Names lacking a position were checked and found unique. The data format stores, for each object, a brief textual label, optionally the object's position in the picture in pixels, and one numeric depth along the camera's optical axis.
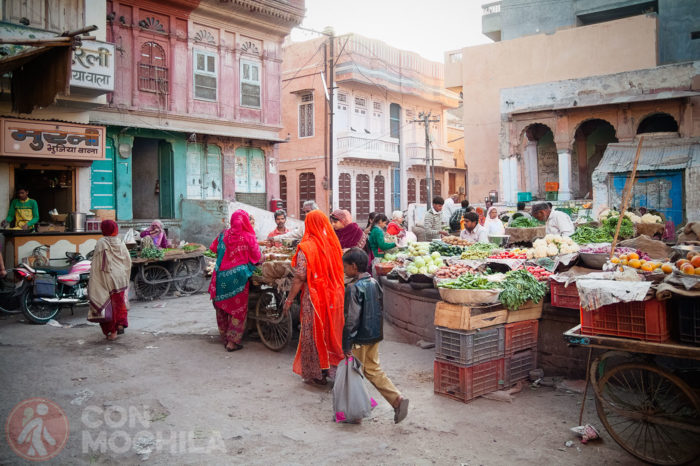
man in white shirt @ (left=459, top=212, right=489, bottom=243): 9.45
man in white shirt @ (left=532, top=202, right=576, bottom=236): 8.37
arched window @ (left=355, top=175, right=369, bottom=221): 28.88
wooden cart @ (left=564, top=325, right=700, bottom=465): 3.68
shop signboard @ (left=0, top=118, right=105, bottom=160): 11.89
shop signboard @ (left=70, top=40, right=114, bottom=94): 12.71
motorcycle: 8.62
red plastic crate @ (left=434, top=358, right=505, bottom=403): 5.01
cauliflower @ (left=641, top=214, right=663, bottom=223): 11.44
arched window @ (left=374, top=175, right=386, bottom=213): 29.95
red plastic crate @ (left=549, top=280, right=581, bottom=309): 5.30
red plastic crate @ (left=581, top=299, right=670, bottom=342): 3.78
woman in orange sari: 5.37
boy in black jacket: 4.43
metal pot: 11.64
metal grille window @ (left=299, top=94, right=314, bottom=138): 27.81
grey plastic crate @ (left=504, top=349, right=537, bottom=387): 5.37
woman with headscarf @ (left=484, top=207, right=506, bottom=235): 11.05
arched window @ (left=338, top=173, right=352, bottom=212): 27.67
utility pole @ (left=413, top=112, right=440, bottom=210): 29.28
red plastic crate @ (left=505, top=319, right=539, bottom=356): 5.39
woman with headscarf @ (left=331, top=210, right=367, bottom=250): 7.29
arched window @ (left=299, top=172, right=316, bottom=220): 27.66
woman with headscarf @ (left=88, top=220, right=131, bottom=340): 7.51
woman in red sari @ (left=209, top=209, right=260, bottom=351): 7.04
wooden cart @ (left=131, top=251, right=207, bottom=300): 11.14
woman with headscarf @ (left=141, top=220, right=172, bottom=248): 11.94
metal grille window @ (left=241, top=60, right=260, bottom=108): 19.55
